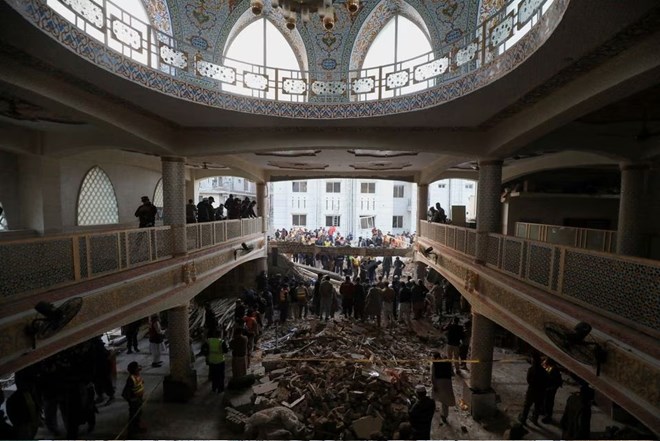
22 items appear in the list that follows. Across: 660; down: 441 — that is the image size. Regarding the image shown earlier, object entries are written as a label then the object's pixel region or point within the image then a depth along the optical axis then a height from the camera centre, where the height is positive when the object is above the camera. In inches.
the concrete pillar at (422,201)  663.1 -0.2
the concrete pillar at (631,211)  329.4 -7.5
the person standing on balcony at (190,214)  376.6 -17.6
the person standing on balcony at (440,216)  530.9 -23.3
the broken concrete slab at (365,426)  246.8 -166.3
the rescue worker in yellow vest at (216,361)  309.1 -149.2
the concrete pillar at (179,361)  311.7 -152.2
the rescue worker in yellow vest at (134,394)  249.4 -144.6
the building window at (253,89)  289.7 +97.0
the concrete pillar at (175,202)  318.7 -3.8
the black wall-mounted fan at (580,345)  136.3 -60.0
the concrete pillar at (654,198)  425.3 +6.9
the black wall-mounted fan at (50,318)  150.6 -56.5
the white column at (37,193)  364.8 +3.6
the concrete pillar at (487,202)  304.0 -0.3
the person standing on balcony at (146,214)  302.0 -14.5
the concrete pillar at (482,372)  294.5 -149.0
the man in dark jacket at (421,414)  212.8 -134.7
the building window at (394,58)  285.7 +140.4
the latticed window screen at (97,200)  427.2 -3.7
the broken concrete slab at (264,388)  292.7 -165.6
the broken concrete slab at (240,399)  285.1 -174.3
